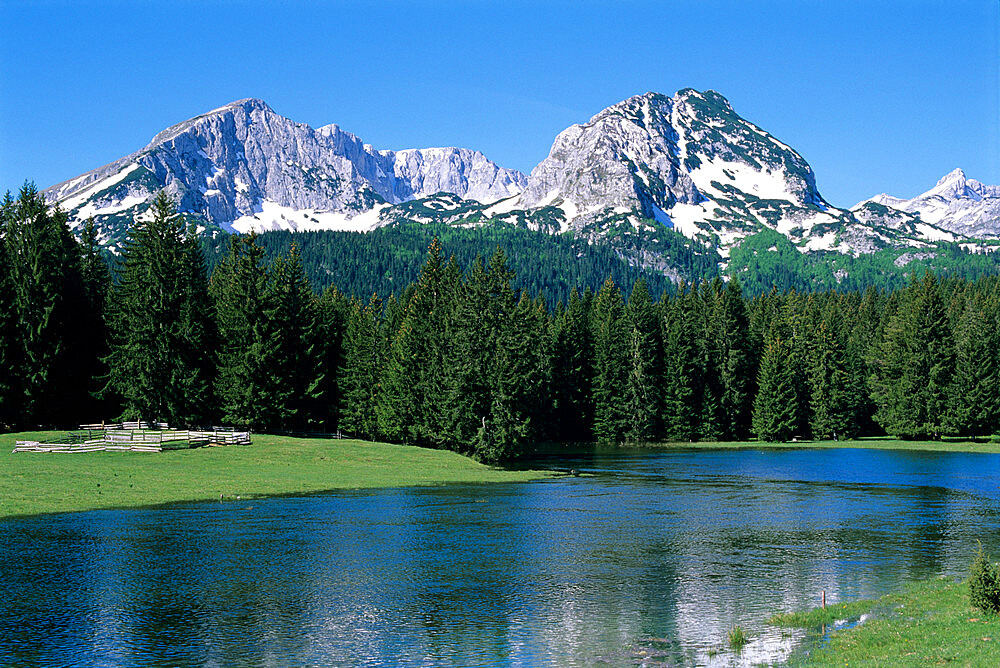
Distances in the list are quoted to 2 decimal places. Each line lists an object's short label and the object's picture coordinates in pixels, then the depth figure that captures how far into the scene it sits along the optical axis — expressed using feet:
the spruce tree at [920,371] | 453.17
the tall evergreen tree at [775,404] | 467.52
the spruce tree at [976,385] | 439.63
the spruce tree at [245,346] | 320.09
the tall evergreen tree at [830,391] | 475.31
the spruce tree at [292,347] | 329.93
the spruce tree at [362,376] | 368.27
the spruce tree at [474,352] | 312.91
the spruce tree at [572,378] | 469.57
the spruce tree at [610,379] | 463.83
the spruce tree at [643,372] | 460.96
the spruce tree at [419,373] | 326.24
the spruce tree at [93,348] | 312.71
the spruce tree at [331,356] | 386.73
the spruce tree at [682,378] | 472.44
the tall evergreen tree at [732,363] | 488.85
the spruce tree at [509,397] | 309.01
